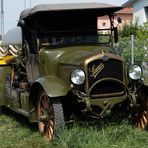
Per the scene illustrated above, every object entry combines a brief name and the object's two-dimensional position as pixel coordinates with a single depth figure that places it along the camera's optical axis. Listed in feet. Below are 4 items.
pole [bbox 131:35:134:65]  48.49
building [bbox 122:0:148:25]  88.56
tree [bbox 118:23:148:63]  51.32
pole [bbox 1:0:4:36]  78.38
